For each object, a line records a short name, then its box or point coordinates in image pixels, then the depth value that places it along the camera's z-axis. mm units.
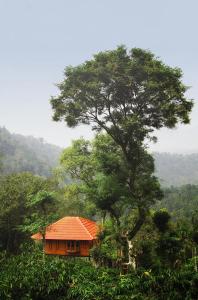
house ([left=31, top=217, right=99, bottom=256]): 38844
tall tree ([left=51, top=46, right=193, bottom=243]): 27500
